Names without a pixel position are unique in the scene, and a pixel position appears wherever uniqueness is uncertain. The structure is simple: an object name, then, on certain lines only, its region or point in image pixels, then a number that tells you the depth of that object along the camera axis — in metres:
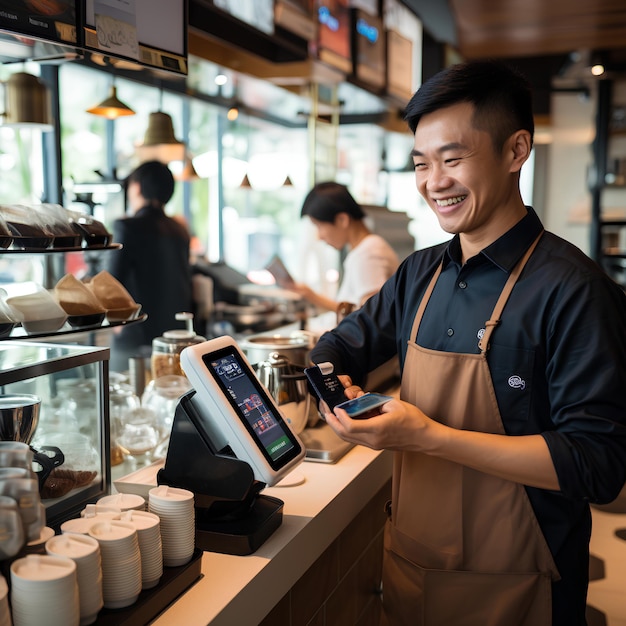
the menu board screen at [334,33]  3.88
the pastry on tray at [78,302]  1.62
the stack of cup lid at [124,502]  1.31
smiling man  1.35
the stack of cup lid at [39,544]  1.10
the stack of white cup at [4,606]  0.96
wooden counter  1.30
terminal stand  1.44
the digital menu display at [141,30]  1.75
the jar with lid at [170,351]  2.13
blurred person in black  4.08
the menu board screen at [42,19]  1.50
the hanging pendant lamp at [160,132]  4.24
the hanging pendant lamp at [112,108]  3.60
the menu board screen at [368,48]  4.61
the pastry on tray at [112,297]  1.74
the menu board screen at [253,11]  2.66
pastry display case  1.46
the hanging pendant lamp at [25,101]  2.01
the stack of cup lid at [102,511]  1.23
